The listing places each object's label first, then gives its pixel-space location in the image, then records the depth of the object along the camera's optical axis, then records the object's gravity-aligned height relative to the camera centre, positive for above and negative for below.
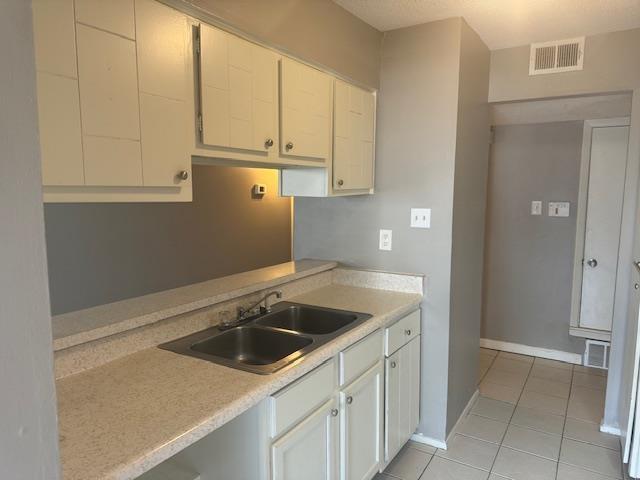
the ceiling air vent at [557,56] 2.66 +0.85
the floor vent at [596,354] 3.64 -1.26
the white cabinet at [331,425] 1.41 -0.84
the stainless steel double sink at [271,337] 1.64 -0.58
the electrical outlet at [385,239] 2.66 -0.25
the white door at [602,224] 3.44 -0.19
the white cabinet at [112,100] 1.11 +0.26
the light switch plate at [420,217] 2.52 -0.11
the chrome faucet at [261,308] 2.00 -0.51
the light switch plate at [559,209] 3.70 -0.08
